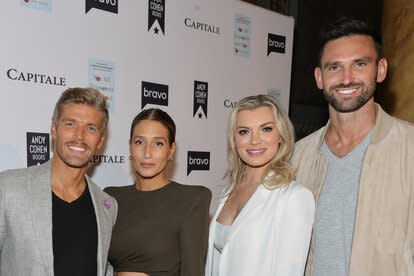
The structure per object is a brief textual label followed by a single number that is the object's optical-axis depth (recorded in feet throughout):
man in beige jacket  6.89
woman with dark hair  7.00
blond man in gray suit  6.05
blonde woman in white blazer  6.25
